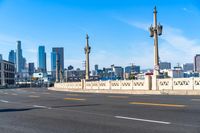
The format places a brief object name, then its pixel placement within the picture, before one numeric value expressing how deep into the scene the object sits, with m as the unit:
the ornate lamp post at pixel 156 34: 35.25
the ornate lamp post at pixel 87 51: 62.07
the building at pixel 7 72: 164.75
